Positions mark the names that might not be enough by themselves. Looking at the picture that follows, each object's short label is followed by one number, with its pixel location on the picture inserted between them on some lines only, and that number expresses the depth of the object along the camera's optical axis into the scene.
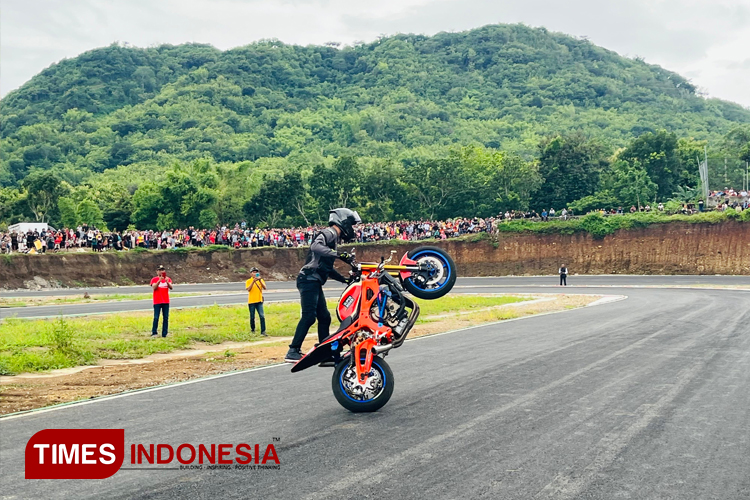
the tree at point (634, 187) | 77.25
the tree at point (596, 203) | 78.82
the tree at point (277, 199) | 83.12
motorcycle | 9.04
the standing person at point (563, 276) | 52.16
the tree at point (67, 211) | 87.38
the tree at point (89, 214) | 83.94
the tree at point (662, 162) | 85.69
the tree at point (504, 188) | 85.25
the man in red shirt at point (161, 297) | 20.70
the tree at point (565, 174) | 85.50
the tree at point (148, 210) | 83.25
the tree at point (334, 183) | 84.31
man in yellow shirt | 22.00
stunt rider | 9.73
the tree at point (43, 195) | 89.25
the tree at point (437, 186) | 83.69
